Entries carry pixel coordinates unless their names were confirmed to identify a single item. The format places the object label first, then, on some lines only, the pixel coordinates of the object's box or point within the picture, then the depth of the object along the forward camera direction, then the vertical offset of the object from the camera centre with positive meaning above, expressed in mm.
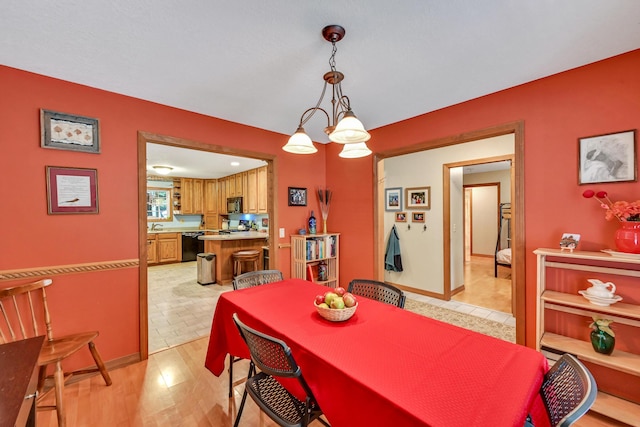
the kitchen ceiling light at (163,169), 5580 +947
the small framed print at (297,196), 3641 +219
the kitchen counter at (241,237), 5043 -483
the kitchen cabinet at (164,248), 6574 -900
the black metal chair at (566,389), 823 -635
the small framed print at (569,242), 1911 -234
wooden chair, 1777 -864
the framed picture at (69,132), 2066 +664
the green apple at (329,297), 1526 -497
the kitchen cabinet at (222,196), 7465 +473
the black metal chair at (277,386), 1172 -949
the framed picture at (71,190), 2101 +191
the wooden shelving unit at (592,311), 1679 -734
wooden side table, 854 -625
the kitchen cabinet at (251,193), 5980 +444
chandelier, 1524 +498
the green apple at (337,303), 1481 -518
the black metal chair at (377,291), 1918 -622
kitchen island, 5027 -721
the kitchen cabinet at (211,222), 7865 -288
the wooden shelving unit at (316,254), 3480 -580
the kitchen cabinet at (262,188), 5633 +514
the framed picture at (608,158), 1806 +367
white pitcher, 1763 -543
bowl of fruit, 1464 -540
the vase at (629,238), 1667 -181
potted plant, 1744 -849
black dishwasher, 7086 -902
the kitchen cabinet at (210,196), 7945 +492
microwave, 6605 +196
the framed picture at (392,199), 4633 +213
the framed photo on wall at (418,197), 4254 +222
